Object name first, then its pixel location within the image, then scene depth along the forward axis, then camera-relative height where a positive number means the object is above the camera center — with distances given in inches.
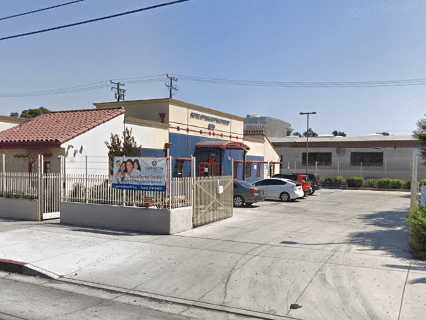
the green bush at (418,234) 460.3 -67.7
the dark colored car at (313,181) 1420.8 -44.7
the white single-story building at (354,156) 2129.7 +51.5
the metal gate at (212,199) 638.5 -48.1
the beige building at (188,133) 1065.5 +84.0
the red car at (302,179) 1289.0 -35.2
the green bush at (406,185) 1788.9 -70.2
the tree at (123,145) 894.4 +39.9
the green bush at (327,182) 1980.8 -66.1
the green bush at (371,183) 1867.9 -66.0
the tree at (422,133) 968.3 +70.6
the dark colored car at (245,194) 924.6 -55.0
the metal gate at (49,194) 695.7 -43.3
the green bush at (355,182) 1897.1 -62.6
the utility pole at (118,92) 2643.0 +413.8
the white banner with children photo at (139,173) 591.2 -9.7
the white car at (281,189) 1125.1 -55.1
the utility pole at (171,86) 2682.6 +457.3
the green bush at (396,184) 1806.1 -66.9
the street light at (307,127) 2110.5 +179.1
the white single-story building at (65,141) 798.5 +42.8
